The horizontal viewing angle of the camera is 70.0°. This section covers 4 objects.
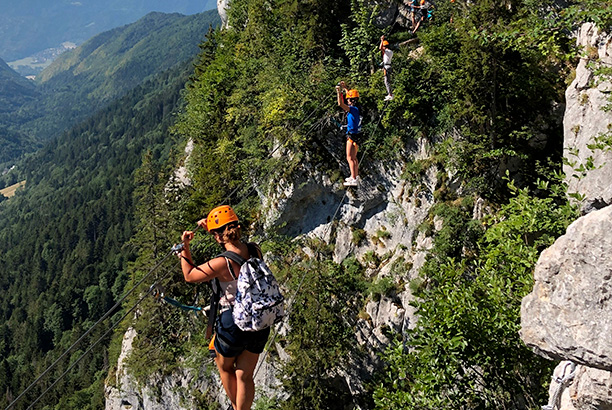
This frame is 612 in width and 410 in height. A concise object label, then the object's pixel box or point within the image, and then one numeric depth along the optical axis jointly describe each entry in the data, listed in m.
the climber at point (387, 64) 16.00
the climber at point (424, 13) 18.77
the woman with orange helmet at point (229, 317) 4.97
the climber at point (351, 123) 11.44
